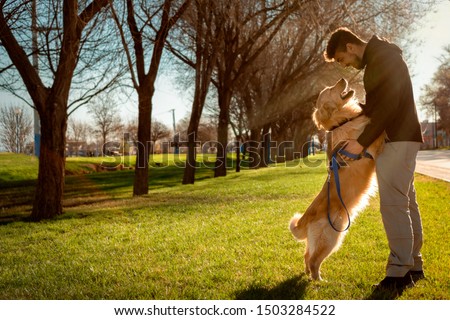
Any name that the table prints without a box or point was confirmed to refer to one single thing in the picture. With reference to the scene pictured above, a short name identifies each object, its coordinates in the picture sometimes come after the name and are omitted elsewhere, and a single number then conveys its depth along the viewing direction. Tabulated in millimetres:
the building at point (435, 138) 70938
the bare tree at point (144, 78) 13844
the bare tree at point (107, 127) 39972
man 4098
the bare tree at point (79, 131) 51781
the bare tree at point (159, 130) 55262
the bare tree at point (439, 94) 41344
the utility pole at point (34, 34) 9884
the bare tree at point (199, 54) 19266
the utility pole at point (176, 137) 57362
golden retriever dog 4508
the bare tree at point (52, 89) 9383
